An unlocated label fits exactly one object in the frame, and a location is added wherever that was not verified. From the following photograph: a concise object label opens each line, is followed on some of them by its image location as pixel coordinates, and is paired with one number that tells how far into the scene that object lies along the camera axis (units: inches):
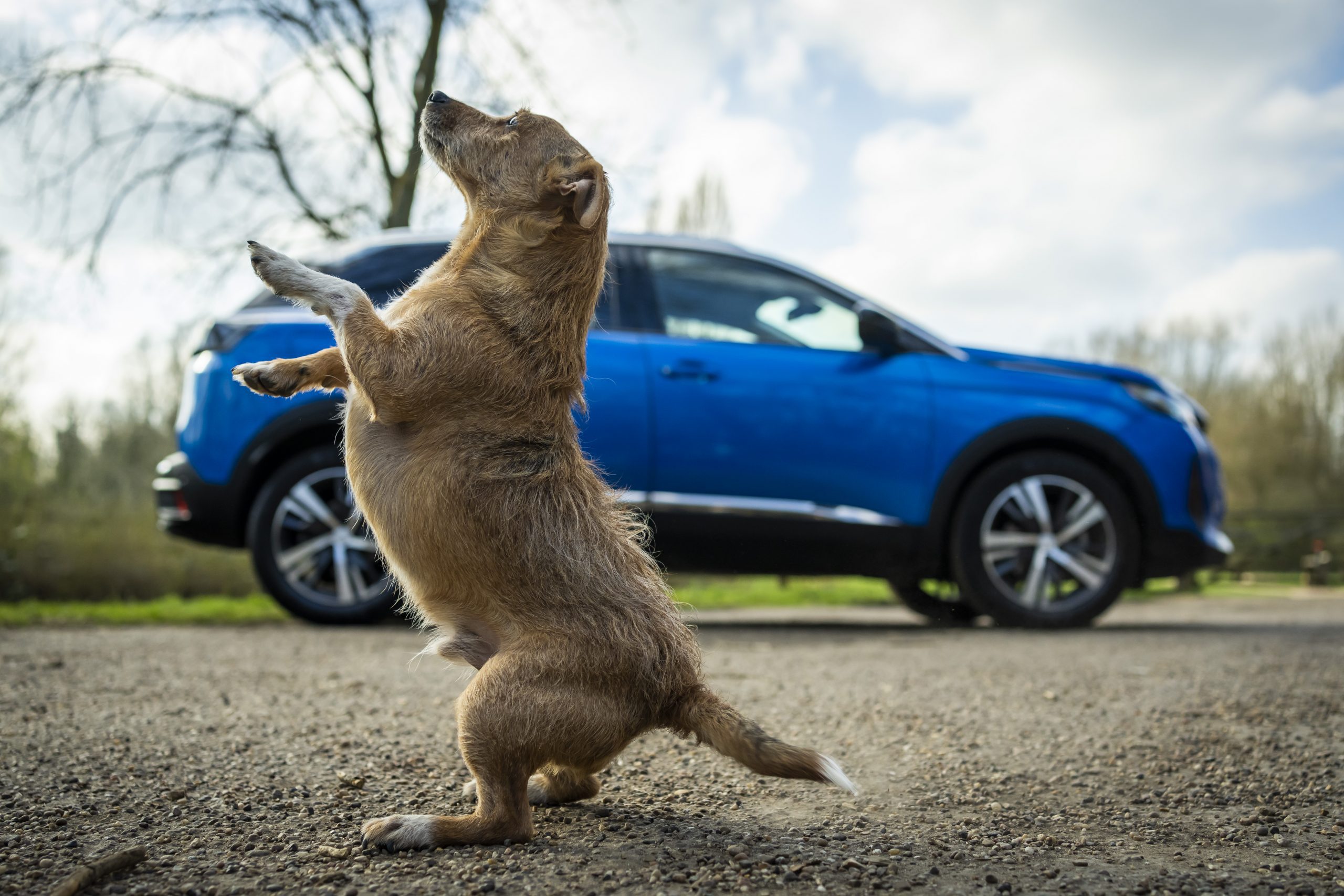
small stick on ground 72.1
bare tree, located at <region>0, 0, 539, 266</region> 431.5
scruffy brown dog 87.7
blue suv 234.1
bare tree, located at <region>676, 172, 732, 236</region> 772.6
